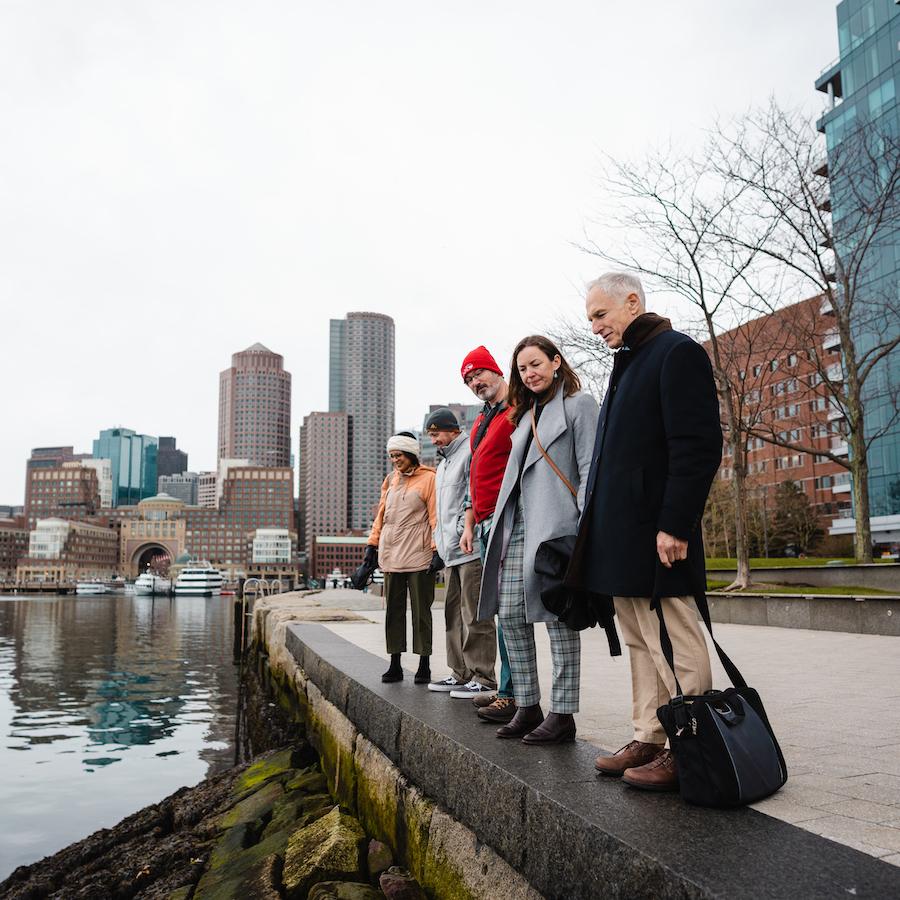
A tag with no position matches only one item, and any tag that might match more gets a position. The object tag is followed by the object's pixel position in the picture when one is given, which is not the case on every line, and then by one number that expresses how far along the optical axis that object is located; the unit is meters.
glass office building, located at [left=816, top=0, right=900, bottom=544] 39.75
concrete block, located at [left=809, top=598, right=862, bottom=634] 11.03
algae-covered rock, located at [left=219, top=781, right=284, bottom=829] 5.77
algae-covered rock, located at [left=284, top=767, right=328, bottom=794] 5.95
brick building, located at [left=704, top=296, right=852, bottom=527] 53.44
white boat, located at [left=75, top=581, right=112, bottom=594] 112.69
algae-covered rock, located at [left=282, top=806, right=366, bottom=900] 3.92
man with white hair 2.65
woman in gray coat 3.38
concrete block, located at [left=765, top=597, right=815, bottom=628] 11.95
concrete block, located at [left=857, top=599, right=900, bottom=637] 10.33
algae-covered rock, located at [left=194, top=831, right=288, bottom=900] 4.23
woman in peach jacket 5.43
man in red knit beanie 4.18
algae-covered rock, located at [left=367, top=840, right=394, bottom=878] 3.79
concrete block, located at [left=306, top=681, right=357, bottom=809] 5.14
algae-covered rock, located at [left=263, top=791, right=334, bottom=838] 5.07
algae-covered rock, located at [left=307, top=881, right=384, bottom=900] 3.50
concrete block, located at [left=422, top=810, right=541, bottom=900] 2.67
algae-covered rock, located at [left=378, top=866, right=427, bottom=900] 3.31
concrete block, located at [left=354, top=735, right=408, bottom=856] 3.91
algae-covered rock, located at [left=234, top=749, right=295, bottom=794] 6.78
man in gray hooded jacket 4.68
